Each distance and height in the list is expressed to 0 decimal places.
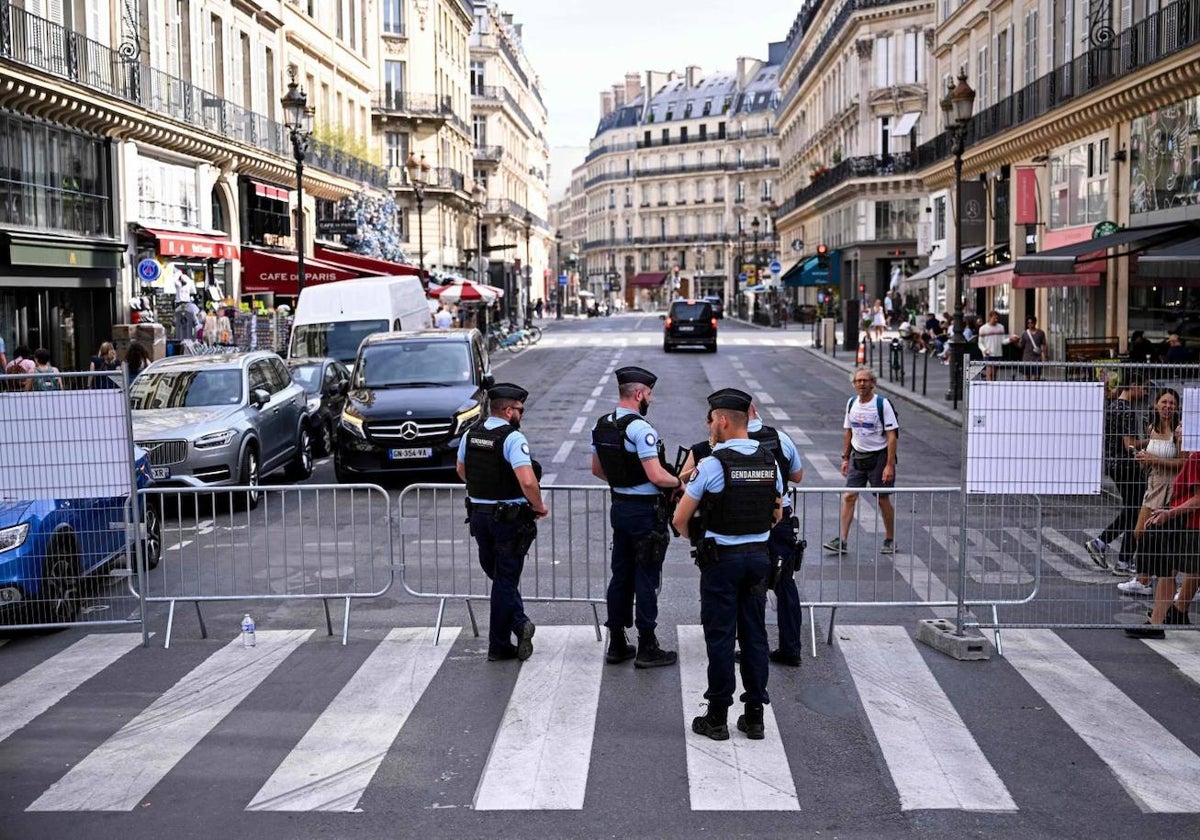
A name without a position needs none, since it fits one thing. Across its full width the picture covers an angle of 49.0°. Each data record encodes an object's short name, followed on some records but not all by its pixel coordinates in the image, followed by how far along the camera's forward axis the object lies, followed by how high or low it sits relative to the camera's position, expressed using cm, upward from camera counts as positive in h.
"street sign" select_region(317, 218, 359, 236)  4262 +344
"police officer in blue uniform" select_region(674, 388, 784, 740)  683 -114
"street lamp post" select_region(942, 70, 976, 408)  2473 +325
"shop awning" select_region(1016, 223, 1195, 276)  2278 +140
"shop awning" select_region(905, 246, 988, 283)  3975 +195
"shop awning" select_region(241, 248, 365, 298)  3641 +170
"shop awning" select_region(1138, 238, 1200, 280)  1958 +96
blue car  903 -150
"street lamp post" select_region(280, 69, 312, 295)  2508 +423
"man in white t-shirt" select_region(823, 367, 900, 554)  1147 -99
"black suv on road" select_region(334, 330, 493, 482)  1555 -88
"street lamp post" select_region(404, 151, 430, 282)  4664 +605
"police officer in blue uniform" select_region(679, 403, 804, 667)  824 -149
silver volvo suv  1398 -97
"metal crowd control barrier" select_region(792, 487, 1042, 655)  901 -185
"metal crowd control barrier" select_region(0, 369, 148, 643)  881 -119
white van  2391 +30
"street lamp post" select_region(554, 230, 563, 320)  10050 +226
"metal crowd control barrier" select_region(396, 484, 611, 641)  940 -190
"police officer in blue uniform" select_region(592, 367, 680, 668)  790 -100
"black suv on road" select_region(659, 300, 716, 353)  4516 +21
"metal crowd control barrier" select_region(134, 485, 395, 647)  937 -182
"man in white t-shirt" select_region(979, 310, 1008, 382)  3025 -26
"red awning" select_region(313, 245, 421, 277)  4056 +221
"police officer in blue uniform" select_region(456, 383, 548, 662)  820 -102
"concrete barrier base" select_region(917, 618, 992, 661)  857 -207
